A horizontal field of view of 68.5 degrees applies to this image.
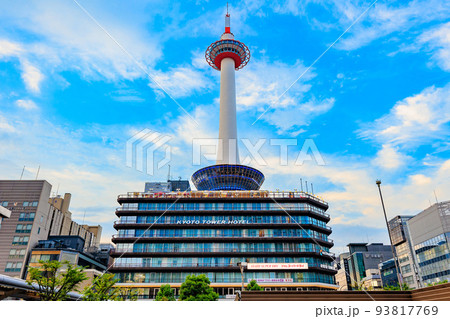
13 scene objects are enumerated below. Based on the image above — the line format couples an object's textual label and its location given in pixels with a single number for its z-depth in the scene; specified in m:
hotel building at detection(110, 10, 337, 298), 68.00
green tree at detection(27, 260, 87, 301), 30.75
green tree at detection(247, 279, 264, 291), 52.19
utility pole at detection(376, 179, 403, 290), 30.84
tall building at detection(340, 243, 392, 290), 146.00
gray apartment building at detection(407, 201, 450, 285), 78.81
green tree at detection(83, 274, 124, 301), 33.56
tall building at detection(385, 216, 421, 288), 97.81
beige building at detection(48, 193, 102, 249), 102.31
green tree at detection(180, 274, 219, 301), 45.91
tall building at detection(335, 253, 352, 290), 168.35
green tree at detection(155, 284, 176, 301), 52.59
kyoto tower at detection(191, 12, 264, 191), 88.50
